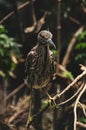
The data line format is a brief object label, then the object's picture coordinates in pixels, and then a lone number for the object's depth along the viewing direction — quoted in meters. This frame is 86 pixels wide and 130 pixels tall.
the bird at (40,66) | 8.76
